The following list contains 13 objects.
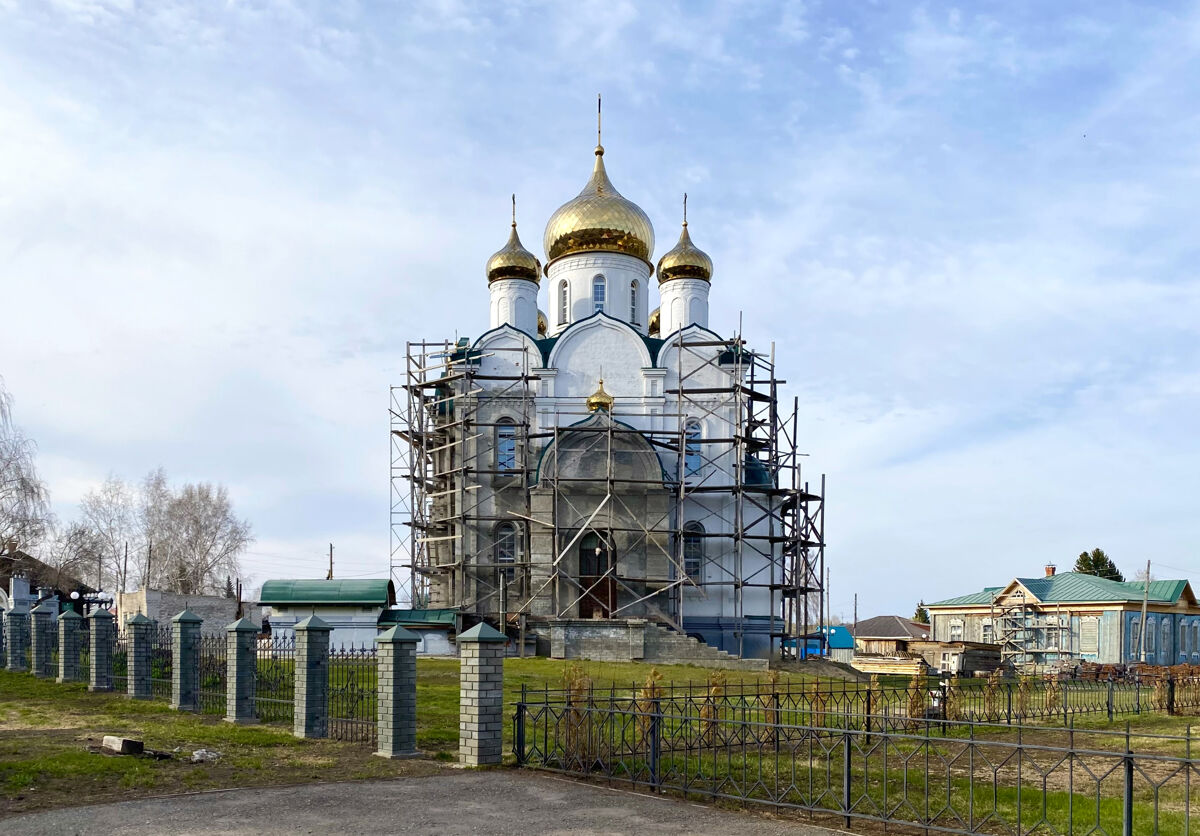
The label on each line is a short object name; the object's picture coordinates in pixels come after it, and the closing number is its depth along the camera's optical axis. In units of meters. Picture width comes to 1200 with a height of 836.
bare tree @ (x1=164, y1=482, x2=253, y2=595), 44.91
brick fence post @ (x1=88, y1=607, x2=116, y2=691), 18.94
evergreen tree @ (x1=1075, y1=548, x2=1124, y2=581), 53.24
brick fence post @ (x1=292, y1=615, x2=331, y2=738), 13.21
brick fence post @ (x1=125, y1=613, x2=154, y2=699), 17.67
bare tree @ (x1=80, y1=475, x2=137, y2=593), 45.91
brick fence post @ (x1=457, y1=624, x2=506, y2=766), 11.09
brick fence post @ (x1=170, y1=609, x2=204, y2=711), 16.19
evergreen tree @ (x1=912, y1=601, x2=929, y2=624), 65.75
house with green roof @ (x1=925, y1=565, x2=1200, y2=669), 37.94
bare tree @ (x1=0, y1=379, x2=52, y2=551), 30.33
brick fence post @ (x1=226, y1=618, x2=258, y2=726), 14.72
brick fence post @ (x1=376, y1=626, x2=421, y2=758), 11.62
